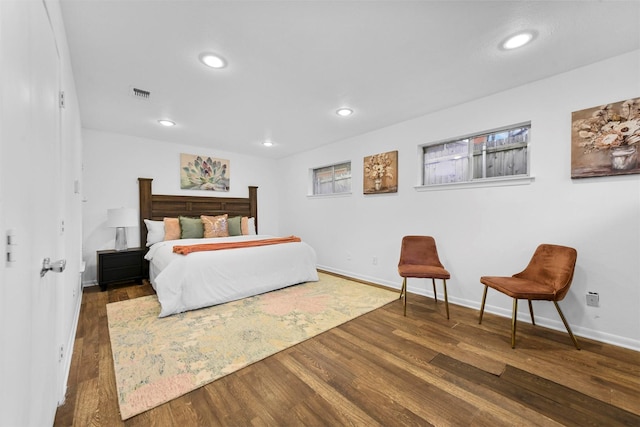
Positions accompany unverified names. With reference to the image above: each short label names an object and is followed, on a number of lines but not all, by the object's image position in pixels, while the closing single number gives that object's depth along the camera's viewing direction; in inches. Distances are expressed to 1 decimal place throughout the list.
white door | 26.3
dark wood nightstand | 138.8
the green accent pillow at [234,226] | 186.2
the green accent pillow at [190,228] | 166.3
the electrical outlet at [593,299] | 87.0
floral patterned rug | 65.7
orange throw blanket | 119.3
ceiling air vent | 103.7
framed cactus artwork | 184.1
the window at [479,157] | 107.7
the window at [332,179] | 180.9
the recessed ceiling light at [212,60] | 81.0
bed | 108.0
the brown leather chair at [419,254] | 119.8
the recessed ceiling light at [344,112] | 124.0
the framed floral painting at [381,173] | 143.6
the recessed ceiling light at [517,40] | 73.4
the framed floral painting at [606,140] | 80.9
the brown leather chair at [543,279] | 81.6
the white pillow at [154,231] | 160.6
